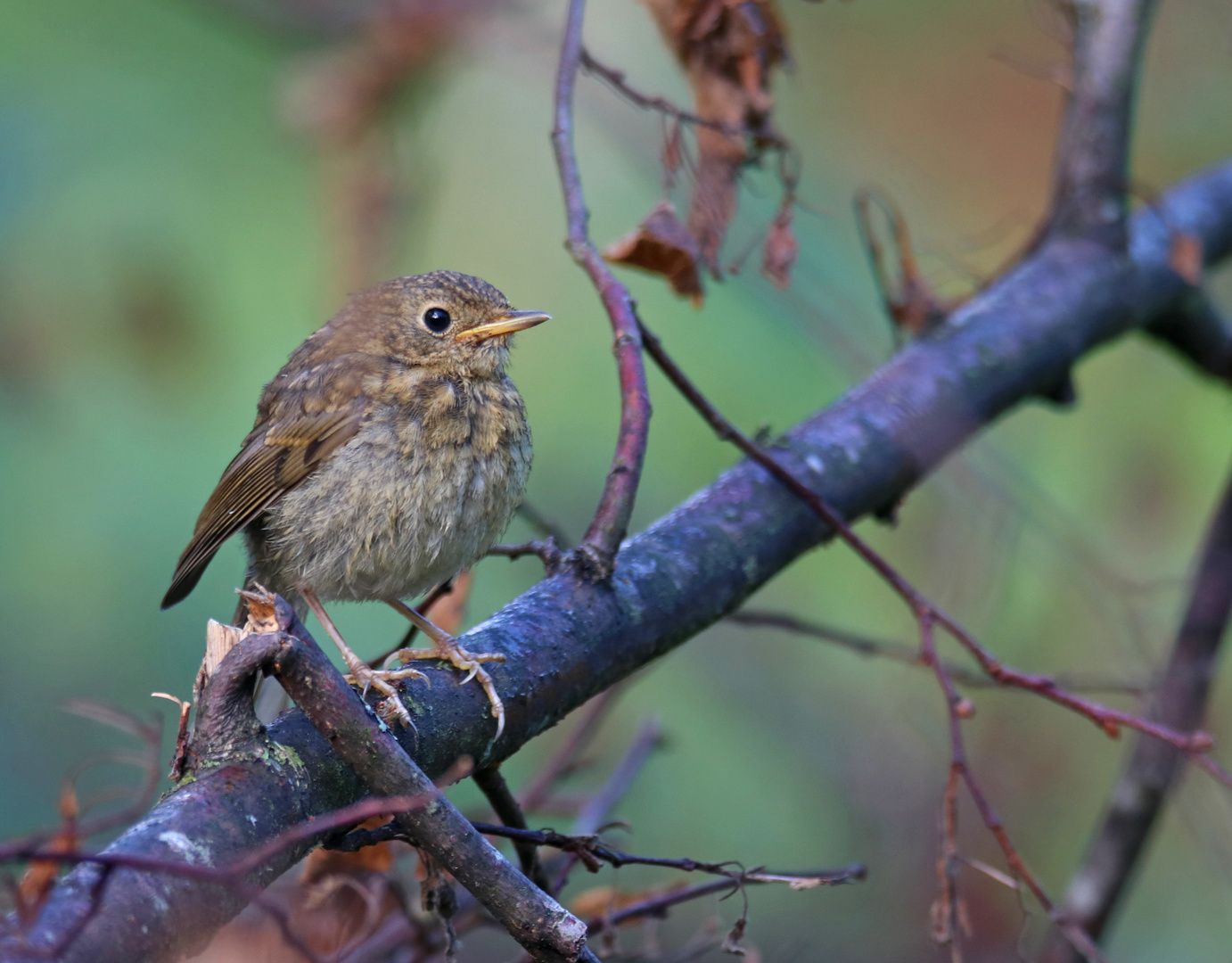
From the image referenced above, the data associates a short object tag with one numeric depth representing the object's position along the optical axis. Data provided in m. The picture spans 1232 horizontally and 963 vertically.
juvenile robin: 5.54
